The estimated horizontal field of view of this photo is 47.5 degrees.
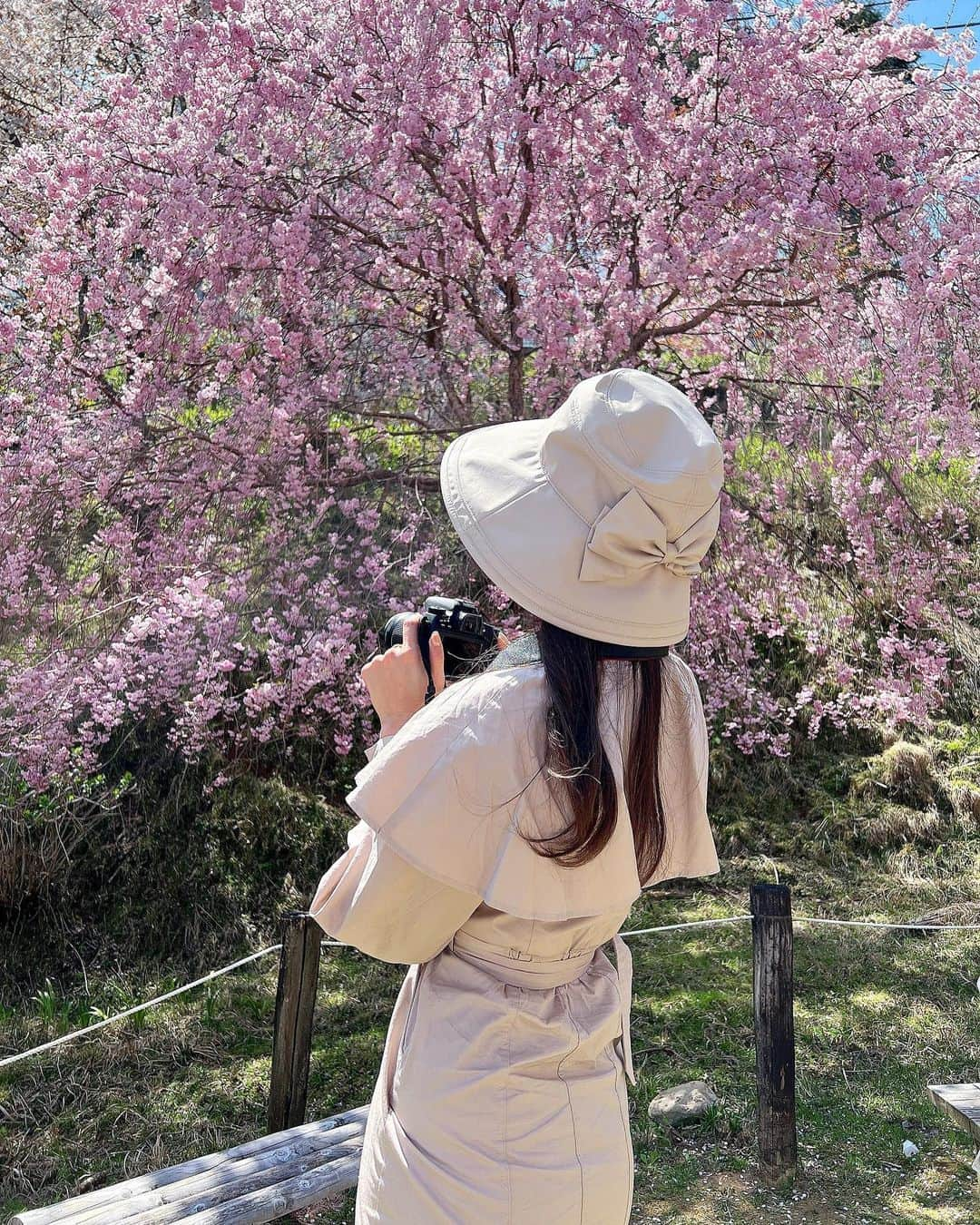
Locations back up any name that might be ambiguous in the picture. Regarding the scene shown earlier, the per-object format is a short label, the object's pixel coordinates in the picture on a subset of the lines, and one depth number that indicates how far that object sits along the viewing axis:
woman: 1.16
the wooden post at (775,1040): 3.00
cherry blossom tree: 3.50
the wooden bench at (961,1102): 2.49
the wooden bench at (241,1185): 2.23
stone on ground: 3.31
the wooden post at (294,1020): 2.99
